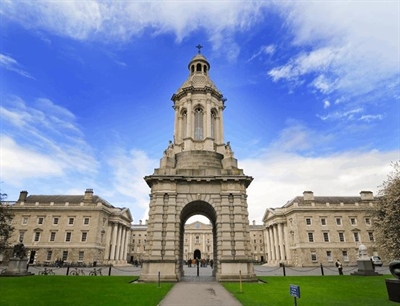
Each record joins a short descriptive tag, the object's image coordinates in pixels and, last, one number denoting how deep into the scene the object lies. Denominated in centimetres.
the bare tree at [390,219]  2309
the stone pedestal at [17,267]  2692
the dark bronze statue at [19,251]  2822
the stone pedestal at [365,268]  2661
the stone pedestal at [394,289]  1005
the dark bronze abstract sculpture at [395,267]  1027
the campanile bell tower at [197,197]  2134
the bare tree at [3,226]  3275
